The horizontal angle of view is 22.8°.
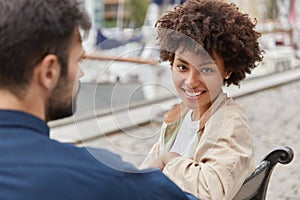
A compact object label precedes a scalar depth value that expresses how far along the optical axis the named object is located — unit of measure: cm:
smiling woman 177
